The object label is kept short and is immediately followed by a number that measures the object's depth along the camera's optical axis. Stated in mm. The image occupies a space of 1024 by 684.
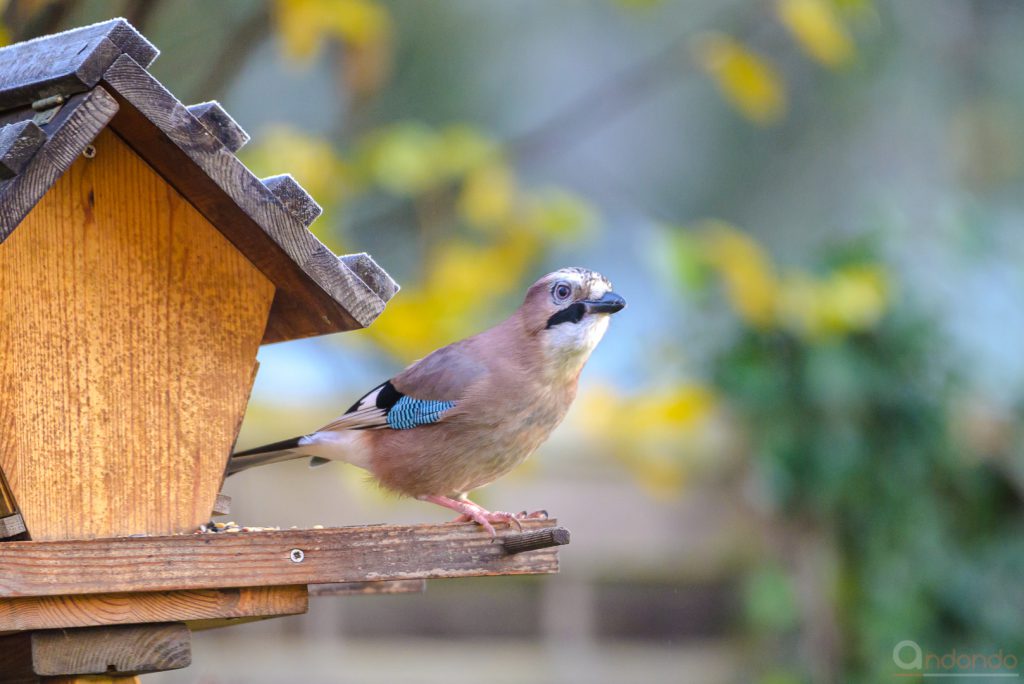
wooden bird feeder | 4687
